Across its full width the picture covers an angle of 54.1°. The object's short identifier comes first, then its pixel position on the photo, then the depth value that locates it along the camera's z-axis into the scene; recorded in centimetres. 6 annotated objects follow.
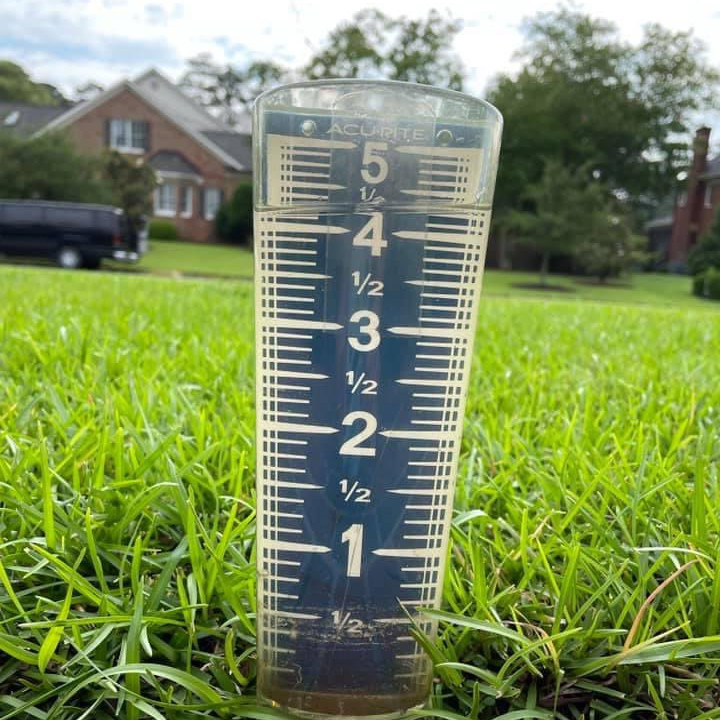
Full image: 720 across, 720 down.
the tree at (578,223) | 2611
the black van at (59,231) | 1892
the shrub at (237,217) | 2981
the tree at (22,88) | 4672
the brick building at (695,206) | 3541
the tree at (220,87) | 5150
